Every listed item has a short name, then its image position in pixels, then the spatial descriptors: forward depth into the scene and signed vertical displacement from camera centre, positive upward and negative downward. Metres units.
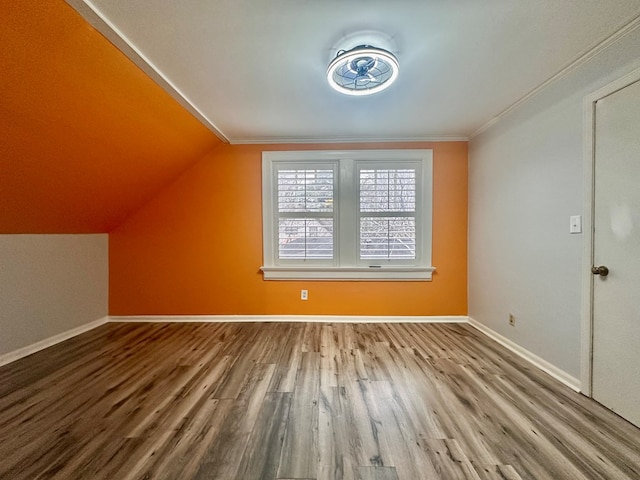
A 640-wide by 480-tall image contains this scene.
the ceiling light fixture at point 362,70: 1.58 +1.19
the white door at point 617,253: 1.50 -0.09
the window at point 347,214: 3.26 +0.31
